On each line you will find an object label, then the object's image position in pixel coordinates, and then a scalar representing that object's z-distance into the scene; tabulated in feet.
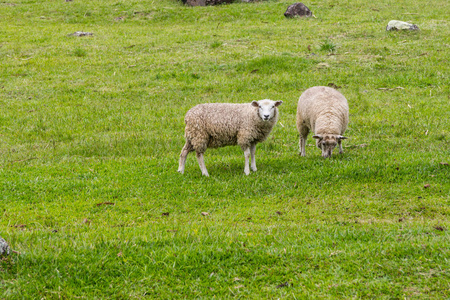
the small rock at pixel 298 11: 168.45
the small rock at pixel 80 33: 157.49
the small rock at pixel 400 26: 136.36
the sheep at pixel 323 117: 60.90
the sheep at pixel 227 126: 57.77
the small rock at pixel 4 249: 31.37
